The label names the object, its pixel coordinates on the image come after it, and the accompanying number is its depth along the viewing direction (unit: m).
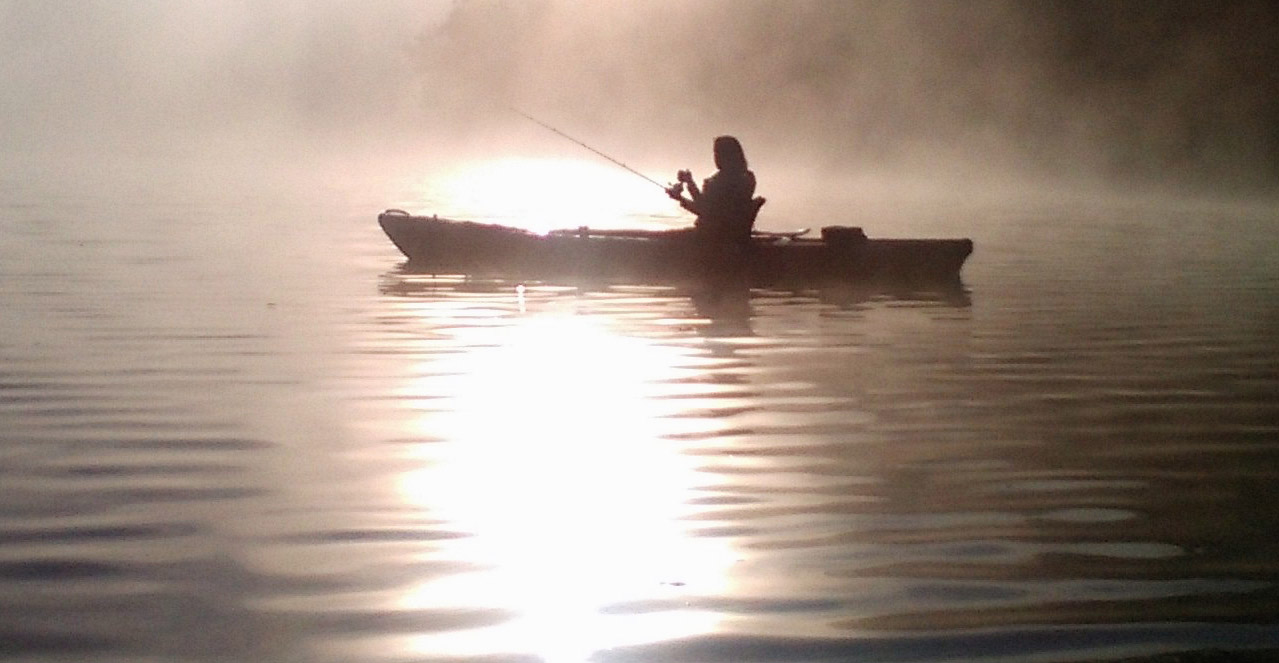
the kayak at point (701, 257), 18.08
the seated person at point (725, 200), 17.58
